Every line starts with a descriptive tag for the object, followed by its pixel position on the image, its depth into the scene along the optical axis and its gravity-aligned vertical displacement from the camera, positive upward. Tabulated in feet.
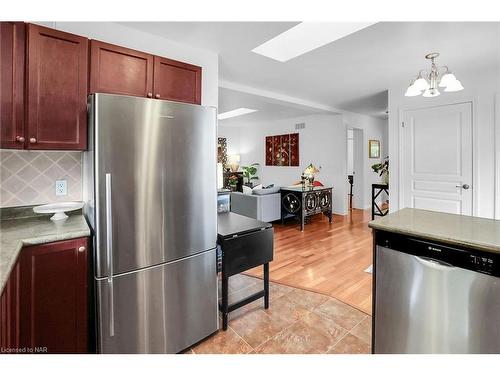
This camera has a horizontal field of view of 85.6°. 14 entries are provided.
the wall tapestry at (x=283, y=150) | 23.35 +3.10
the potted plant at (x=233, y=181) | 23.81 +0.29
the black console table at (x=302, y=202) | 16.71 -1.13
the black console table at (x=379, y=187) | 18.05 -0.22
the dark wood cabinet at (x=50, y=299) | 4.46 -2.00
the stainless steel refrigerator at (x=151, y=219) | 5.00 -0.71
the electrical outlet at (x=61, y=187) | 6.64 -0.06
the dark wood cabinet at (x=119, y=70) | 5.93 +2.66
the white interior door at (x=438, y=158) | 11.76 +1.18
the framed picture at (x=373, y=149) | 22.82 +3.03
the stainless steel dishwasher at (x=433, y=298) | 3.85 -1.81
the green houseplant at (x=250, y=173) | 25.81 +1.03
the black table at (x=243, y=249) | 6.44 -1.64
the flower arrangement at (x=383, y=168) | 17.26 +1.04
